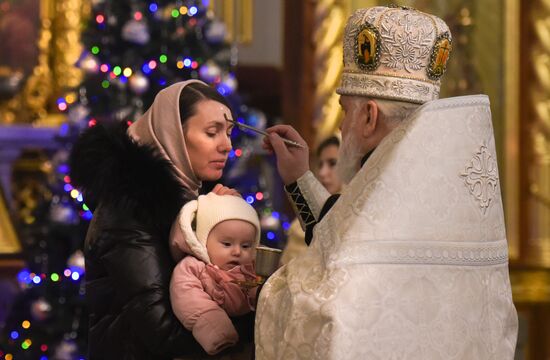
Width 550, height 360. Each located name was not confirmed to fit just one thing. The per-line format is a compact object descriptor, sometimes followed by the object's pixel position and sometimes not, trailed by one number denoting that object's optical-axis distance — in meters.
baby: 3.66
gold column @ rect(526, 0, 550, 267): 8.10
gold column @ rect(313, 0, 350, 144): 8.26
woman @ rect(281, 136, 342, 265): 6.43
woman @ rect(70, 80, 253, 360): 3.75
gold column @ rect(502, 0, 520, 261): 8.15
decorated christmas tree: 7.56
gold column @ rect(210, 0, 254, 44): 11.92
